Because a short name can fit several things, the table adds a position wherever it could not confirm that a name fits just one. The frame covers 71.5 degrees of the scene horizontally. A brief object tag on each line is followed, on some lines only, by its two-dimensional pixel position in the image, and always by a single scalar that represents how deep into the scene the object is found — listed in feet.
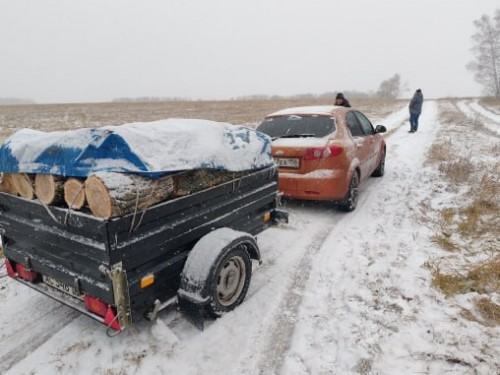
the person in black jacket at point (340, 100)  32.35
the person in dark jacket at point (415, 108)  48.47
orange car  16.92
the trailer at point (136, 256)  7.78
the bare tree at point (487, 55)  150.47
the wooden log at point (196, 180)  9.23
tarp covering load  7.90
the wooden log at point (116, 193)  7.35
